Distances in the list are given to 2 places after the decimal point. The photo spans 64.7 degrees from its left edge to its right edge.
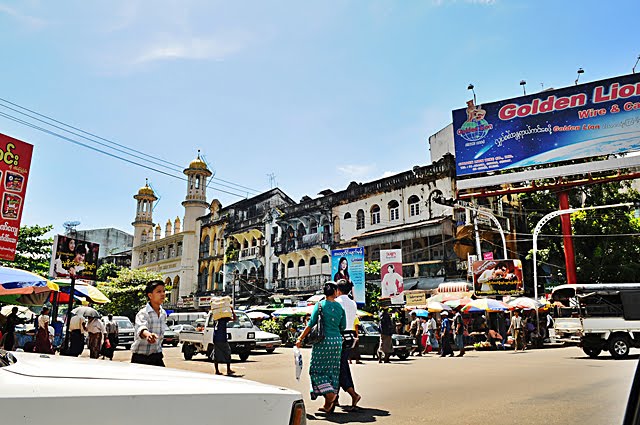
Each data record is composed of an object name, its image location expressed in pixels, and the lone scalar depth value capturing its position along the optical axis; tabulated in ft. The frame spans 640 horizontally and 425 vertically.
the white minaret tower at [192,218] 165.48
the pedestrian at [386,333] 52.01
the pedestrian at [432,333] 69.67
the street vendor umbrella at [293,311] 87.66
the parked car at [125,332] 82.31
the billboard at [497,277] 76.59
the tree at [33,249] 90.79
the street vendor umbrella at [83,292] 54.13
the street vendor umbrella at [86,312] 42.24
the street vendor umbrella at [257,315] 95.45
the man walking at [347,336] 22.24
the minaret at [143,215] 187.73
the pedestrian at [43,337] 43.29
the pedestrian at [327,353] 20.48
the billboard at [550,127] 84.53
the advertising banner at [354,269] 78.95
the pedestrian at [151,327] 19.11
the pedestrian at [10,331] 45.03
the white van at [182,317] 112.88
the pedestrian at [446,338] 60.13
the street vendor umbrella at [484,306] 72.58
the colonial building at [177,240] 165.89
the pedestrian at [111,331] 53.06
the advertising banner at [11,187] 37.68
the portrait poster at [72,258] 57.88
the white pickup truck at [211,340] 56.08
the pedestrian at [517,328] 68.33
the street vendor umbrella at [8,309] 74.33
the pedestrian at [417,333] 65.36
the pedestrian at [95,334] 43.65
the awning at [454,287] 88.33
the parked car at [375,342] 55.93
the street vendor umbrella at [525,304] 74.64
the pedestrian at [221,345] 39.68
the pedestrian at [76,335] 40.78
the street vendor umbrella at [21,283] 34.27
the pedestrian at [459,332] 60.80
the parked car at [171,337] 92.53
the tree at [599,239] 98.99
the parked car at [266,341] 64.39
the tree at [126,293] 143.74
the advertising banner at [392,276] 77.77
